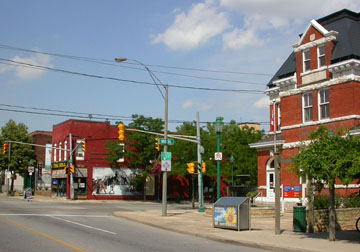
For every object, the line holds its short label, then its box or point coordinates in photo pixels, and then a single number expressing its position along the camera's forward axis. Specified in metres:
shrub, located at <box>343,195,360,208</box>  19.70
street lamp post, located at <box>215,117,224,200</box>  26.19
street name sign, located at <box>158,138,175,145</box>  25.39
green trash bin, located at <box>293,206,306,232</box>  17.11
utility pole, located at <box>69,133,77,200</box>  45.99
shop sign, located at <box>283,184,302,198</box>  25.18
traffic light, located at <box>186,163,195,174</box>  28.68
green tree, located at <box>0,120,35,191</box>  61.69
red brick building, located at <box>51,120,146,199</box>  47.44
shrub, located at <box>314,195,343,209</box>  18.44
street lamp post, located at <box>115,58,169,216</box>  25.33
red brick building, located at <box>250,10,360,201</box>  26.22
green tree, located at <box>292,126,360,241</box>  13.43
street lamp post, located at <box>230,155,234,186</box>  39.77
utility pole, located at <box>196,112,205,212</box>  28.16
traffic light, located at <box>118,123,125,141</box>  25.85
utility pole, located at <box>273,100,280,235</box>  16.48
